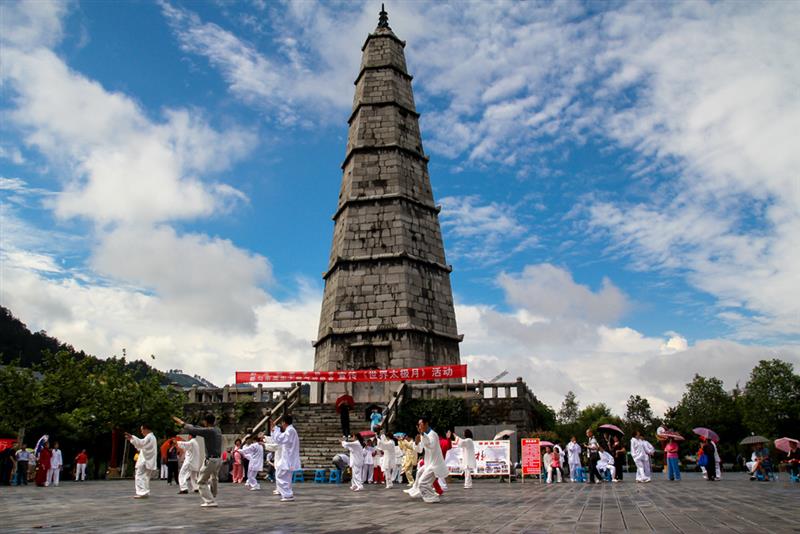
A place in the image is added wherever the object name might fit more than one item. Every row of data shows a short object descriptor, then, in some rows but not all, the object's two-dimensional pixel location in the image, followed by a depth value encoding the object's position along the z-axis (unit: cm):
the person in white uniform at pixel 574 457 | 2027
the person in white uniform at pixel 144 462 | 1314
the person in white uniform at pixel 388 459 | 1819
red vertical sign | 1984
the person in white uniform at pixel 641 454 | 1858
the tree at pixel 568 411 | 9331
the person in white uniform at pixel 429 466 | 1141
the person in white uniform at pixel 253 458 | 1795
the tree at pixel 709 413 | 5975
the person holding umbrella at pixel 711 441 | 2052
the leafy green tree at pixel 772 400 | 5209
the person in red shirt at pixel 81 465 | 2345
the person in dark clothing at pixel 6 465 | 1977
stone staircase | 2384
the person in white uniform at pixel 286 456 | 1243
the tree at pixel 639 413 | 7575
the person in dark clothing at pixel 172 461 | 2095
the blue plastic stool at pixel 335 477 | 2061
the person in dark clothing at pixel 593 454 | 1867
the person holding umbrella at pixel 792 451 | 1953
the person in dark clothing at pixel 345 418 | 2600
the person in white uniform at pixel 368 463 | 1909
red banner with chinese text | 2906
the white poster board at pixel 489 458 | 1988
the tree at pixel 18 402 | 2298
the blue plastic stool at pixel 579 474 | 2028
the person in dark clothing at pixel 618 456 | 1992
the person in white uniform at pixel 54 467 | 1953
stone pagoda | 3189
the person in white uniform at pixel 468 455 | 1717
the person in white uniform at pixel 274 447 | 1279
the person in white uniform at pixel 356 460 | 1689
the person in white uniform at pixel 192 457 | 1255
